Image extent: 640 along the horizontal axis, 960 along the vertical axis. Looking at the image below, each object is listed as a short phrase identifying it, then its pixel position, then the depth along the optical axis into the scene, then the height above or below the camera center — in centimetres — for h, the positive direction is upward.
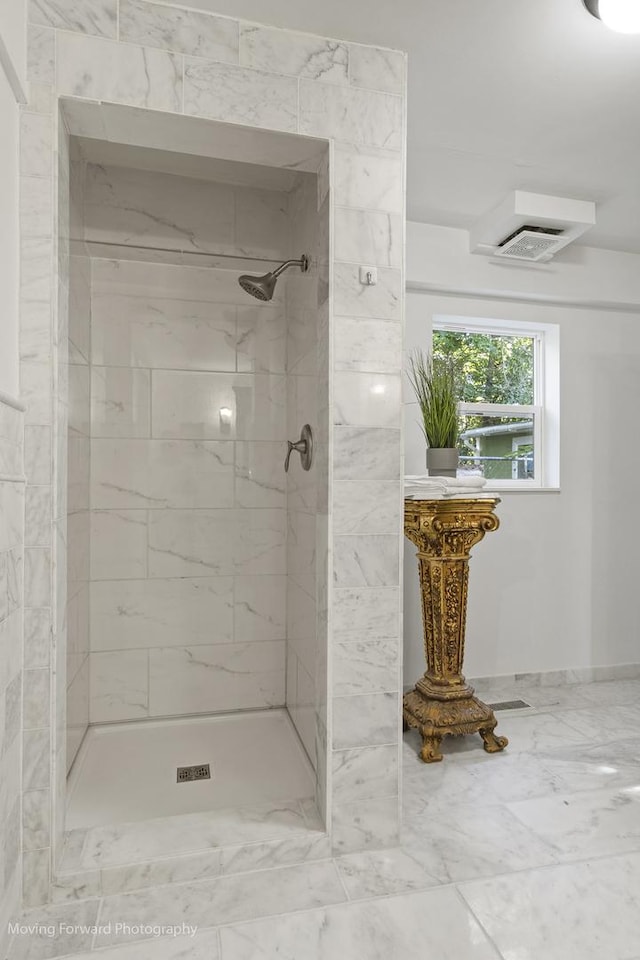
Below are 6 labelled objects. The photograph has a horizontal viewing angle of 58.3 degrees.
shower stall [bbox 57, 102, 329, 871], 218 +4
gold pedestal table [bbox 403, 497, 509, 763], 230 -54
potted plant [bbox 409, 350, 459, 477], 237 +26
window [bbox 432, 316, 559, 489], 322 +49
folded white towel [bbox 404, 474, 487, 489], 226 +1
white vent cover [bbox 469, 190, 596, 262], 262 +122
